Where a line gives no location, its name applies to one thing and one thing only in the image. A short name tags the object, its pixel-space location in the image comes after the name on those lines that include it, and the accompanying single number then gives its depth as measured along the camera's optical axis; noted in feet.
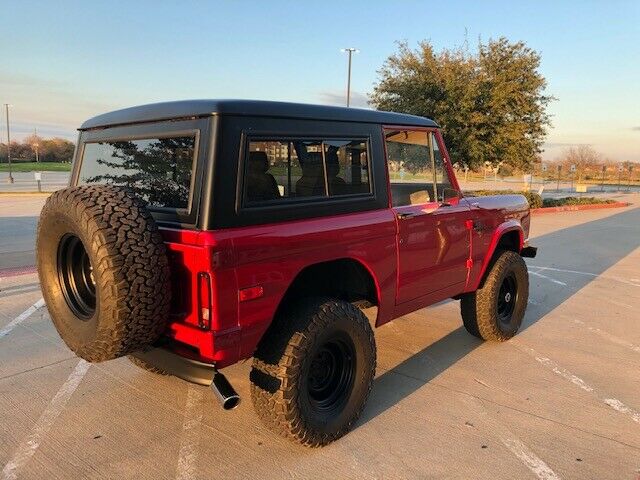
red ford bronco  7.88
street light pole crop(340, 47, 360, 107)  96.73
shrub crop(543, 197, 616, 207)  69.93
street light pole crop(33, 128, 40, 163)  254.27
